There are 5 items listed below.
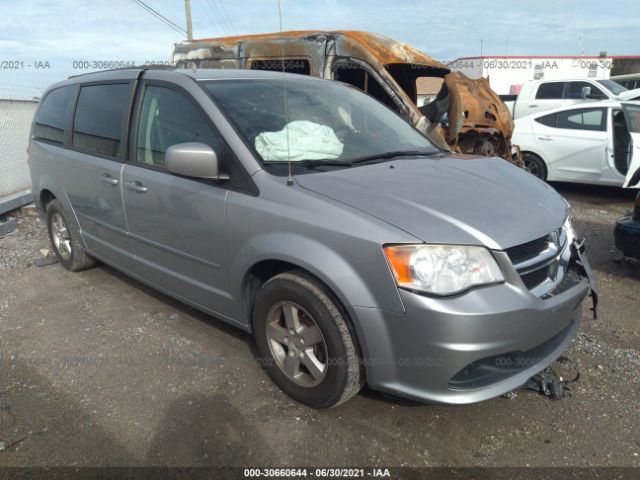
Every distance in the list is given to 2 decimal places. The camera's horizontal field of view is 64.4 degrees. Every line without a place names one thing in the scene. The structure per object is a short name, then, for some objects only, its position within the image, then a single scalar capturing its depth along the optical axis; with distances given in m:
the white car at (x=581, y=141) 7.06
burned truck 6.11
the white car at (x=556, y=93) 12.01
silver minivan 2.16
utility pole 21.00
